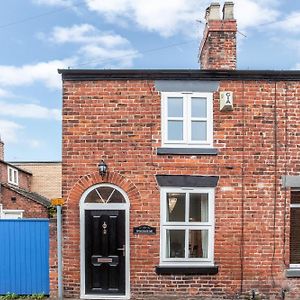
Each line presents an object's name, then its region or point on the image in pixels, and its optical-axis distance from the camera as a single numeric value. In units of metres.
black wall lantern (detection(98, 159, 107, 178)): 8.86
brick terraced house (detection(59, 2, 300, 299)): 8.95
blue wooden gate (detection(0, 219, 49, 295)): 9.13
